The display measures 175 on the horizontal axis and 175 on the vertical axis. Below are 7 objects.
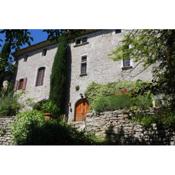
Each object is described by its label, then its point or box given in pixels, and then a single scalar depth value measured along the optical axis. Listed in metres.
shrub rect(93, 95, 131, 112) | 6.82
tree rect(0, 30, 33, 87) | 4.53
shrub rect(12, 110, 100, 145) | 5.28
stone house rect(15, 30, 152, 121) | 9.64
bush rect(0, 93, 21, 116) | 8.64
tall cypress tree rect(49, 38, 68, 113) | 10.58
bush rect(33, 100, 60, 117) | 9.09
